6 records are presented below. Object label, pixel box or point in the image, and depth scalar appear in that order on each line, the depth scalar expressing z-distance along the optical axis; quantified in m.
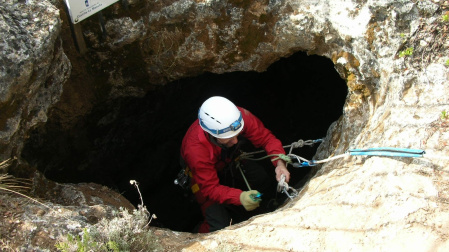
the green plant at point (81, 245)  2.46
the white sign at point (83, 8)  3.40
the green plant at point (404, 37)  3.29
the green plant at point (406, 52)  3.25
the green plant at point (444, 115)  2.87
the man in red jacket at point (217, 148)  4.03
